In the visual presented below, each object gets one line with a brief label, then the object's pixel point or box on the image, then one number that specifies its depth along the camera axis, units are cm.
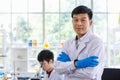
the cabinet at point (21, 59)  607
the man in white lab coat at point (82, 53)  147
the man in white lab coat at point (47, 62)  245
